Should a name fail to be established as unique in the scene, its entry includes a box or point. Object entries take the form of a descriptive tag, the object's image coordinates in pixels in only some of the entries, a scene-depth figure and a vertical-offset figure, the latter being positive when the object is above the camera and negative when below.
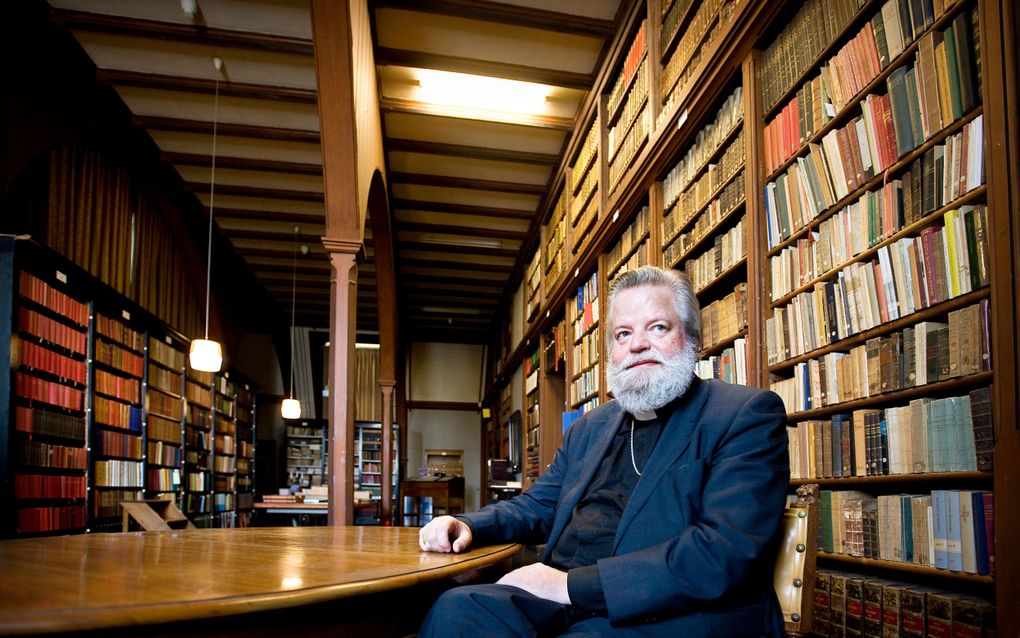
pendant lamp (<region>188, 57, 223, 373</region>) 7.43 +0.63
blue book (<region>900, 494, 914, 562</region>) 2.28 -0.36
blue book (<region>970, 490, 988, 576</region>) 1.98 -0.33
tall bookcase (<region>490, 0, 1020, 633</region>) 1.99 +0.60
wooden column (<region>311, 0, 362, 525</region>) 5.00 +1.32
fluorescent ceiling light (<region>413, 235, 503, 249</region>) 10.84 +2.52
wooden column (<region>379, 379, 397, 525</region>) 9.93 -0.53
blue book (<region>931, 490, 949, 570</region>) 2.13 -0.33
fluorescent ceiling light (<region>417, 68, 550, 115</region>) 6.84 +3.01
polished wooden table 0.91 -0.26
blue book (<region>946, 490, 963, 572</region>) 2.06 -0.35
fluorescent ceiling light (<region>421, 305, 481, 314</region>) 14.74 +2.07
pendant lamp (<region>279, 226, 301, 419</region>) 11.40 +0.15
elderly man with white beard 1.43 -0.22
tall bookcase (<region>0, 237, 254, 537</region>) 5.27 +0.17
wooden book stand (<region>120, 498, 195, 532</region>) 3.66 -0.50
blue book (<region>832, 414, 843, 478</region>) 2.68 -0.13
